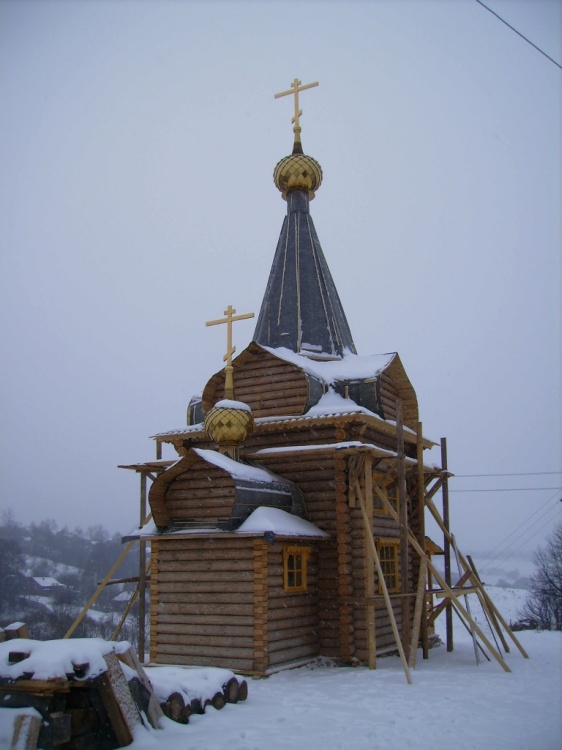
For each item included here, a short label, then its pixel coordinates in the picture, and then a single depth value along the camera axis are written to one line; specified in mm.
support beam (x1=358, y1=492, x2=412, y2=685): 10668
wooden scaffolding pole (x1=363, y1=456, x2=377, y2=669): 11969
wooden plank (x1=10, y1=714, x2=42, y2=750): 6172
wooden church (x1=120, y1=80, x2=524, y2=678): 11828
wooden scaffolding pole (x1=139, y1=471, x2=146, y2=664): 14023
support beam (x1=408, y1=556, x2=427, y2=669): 11797
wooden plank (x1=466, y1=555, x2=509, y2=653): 13672
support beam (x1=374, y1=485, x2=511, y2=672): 11734
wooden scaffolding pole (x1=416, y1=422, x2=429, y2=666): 13477
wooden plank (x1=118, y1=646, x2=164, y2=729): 7398
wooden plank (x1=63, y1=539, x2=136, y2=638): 13031
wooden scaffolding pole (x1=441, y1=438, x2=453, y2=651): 14852
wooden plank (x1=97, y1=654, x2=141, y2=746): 6730
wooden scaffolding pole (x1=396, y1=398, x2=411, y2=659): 12242
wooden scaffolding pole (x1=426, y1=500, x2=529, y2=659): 13289
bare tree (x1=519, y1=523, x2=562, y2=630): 24375
